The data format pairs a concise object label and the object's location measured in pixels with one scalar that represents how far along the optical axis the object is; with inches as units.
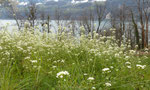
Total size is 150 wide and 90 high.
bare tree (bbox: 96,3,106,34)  1762.8
